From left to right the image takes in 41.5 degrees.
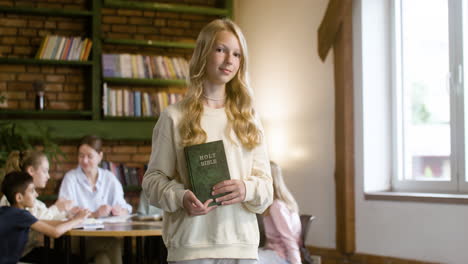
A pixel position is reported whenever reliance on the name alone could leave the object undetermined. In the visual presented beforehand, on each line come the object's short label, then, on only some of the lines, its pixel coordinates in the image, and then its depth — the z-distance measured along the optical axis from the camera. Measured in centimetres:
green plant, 516
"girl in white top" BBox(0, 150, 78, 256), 394
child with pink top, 356
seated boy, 312
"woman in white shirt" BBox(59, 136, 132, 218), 457
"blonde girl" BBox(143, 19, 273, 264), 157
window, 427
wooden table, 333
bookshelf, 564
